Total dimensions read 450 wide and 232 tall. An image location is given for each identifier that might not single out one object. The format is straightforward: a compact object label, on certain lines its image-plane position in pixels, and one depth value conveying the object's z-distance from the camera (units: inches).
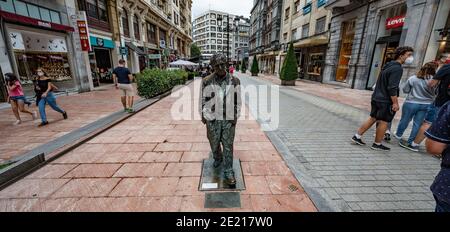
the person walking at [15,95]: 204.8
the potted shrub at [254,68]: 1132.5
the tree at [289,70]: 633.0
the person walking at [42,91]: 207.0
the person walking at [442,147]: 55.0
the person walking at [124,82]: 254.4
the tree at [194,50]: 2578.5
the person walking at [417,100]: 145.4
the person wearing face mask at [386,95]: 135.1
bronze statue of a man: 99.1
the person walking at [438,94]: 121.6
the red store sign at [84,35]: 429.1
